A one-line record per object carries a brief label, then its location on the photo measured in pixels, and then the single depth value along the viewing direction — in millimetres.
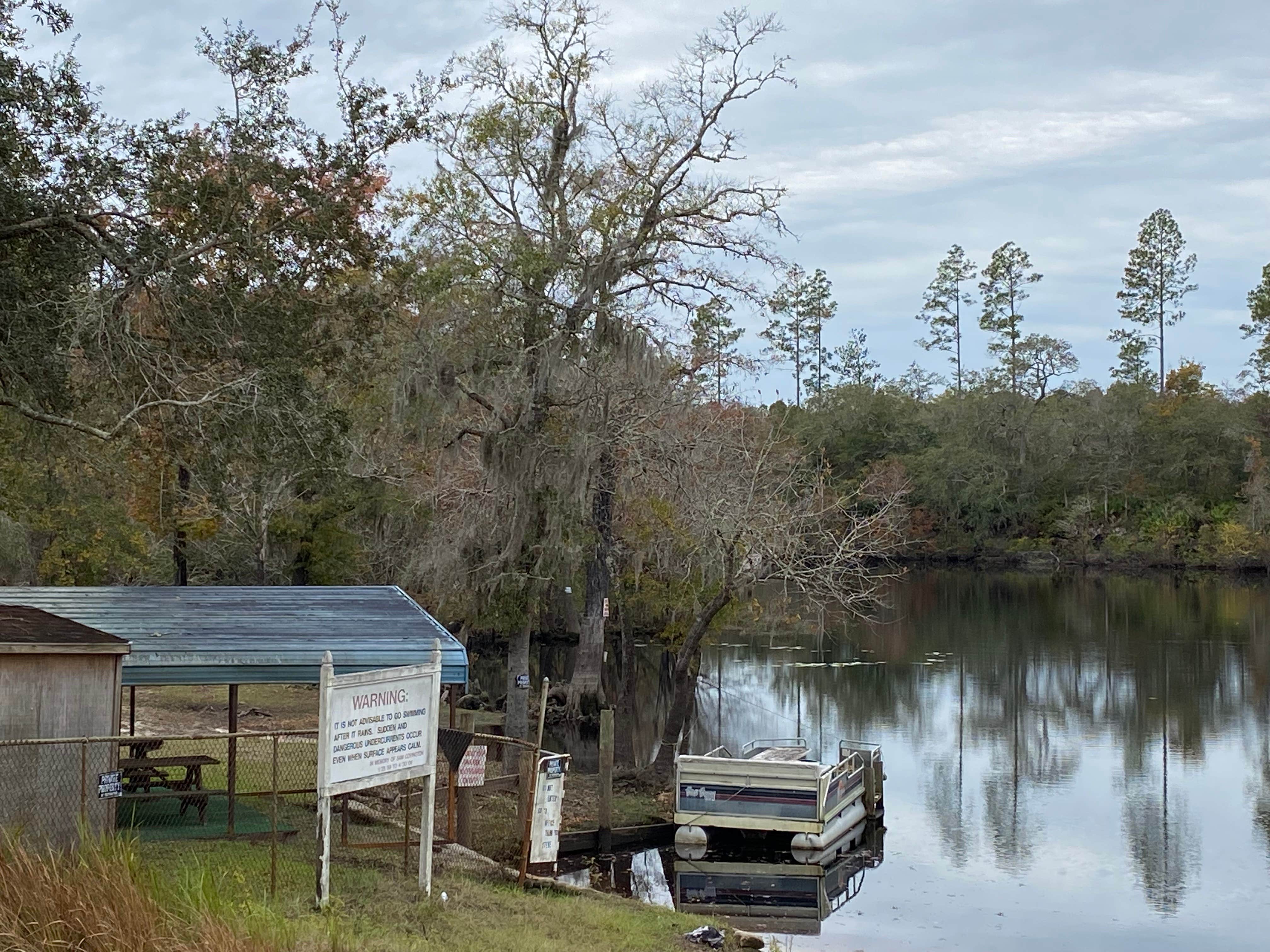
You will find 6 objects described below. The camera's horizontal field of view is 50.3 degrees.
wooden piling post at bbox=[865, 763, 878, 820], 21109
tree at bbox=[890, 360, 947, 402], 98938
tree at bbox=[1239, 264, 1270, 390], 79312
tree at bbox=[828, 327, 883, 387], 105938
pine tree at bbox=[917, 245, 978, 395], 99500
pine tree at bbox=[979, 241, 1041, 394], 92438
